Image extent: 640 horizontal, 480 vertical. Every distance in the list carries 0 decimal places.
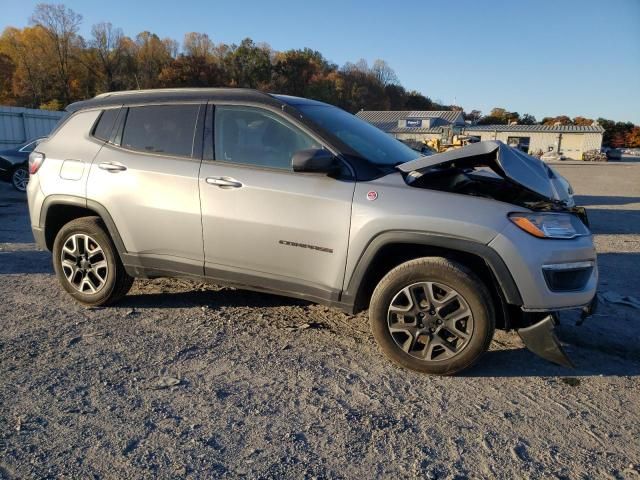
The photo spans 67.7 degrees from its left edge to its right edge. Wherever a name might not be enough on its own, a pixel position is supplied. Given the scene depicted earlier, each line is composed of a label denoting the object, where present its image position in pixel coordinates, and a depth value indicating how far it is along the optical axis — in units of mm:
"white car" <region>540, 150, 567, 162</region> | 57438
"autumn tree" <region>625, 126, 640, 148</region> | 102938
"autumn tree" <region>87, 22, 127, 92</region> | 67938
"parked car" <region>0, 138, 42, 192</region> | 12945
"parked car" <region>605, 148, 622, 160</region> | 63062
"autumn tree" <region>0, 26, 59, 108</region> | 61625
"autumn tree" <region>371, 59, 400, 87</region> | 116375
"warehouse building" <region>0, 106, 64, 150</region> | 20116
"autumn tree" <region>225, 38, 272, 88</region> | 77312
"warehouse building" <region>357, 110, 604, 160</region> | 62938
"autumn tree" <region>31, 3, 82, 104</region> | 64625
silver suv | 3135
